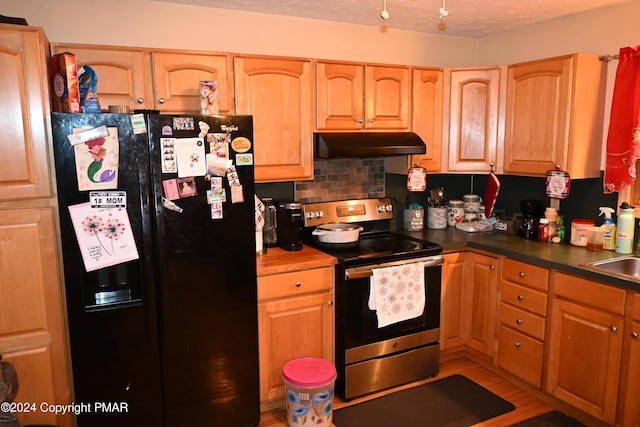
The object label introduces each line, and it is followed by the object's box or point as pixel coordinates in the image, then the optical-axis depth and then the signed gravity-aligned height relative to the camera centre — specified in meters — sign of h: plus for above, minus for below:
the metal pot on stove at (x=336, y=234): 2.97 -0.51
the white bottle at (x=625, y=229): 2.76 -0.46
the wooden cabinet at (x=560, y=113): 2.85 +0.23
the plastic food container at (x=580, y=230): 2.96 -0.49
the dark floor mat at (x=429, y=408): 2.67 -1.49
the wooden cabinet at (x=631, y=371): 2.30 -1.08
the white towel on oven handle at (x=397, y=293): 2.80 -0.84
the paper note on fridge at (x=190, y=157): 2.23 -0.01
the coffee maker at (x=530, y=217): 3.26 -0.45
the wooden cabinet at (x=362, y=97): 2.96 +0.36
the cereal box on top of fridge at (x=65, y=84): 2.11 +0.32
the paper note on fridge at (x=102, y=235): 2.10 -0.36
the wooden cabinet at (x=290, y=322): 2.63 -0.95
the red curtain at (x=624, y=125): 2.69 +0.15
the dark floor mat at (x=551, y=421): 2.62 -1.49
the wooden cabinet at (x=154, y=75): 2.43 +0.42
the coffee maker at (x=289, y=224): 2.90 -0.43
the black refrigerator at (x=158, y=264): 2.11 -0.51
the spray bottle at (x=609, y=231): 2.85 -0.48
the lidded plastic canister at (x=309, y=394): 2.51 -1.27
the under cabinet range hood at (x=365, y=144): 2.89 +0.05
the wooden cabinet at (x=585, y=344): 2.41 -1.02
